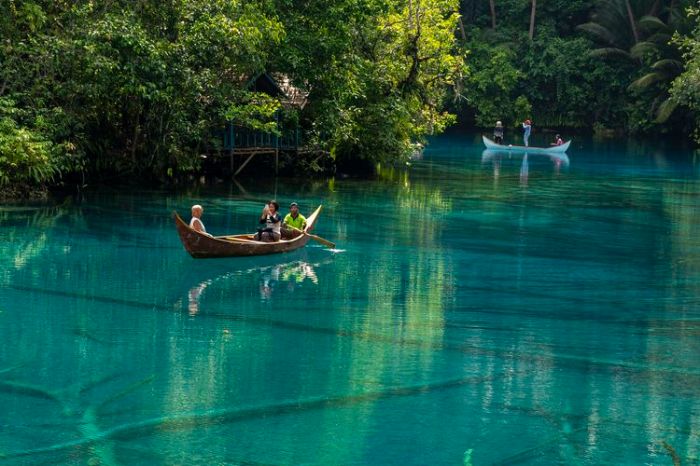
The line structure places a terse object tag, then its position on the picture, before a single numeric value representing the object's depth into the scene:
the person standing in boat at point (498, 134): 57.77
